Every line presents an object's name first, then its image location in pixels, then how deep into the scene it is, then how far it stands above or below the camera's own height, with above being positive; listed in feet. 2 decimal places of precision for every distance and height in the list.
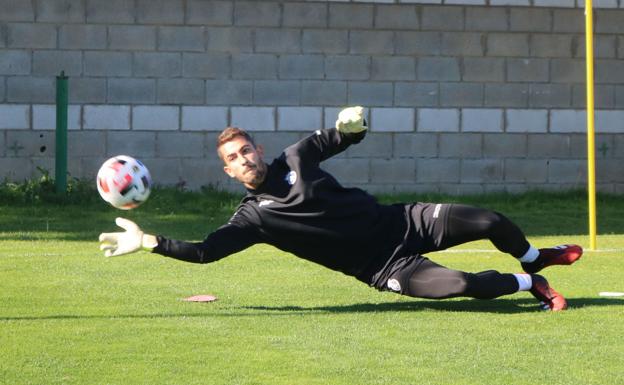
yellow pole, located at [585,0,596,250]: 82.58 +3.24
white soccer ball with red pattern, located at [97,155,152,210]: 59.93 +0.82
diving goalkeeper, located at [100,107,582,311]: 56.03 -0.17
